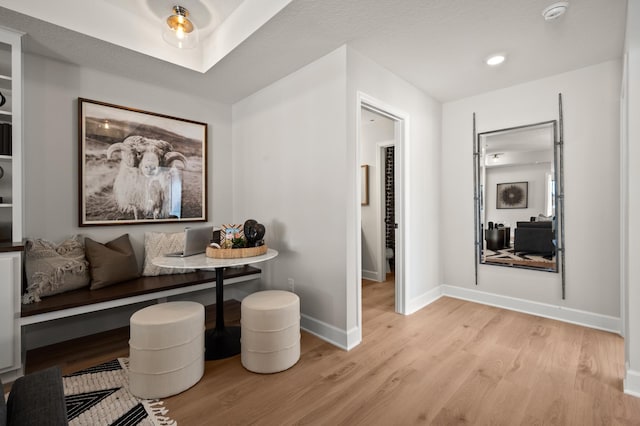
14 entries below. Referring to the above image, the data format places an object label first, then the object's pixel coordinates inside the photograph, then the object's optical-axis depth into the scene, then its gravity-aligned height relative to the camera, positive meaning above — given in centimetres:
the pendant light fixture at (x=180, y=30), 236 +145
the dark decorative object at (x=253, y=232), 248 -17
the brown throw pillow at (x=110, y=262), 254 -44
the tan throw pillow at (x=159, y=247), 295 -36
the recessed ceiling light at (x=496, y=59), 264 +134
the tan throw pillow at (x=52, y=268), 227 -43
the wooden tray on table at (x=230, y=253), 229 -31
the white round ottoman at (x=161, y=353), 182 -86
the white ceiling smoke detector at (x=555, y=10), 199 +134
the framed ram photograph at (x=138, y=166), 280 +46
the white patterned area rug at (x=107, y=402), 164 -111
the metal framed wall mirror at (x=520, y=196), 306 +15
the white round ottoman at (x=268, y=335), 209 -86
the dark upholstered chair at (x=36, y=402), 93 -63
